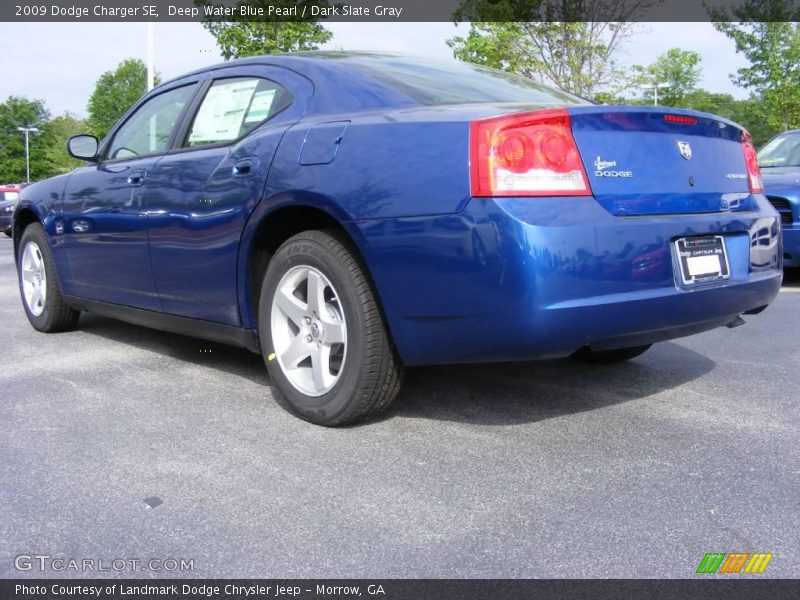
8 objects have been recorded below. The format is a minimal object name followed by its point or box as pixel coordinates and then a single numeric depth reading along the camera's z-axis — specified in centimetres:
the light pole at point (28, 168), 8231
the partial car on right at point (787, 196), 761
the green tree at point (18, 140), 8938
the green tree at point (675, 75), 2382
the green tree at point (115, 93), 8562
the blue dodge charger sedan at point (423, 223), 275
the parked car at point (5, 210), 2181
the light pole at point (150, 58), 2250
